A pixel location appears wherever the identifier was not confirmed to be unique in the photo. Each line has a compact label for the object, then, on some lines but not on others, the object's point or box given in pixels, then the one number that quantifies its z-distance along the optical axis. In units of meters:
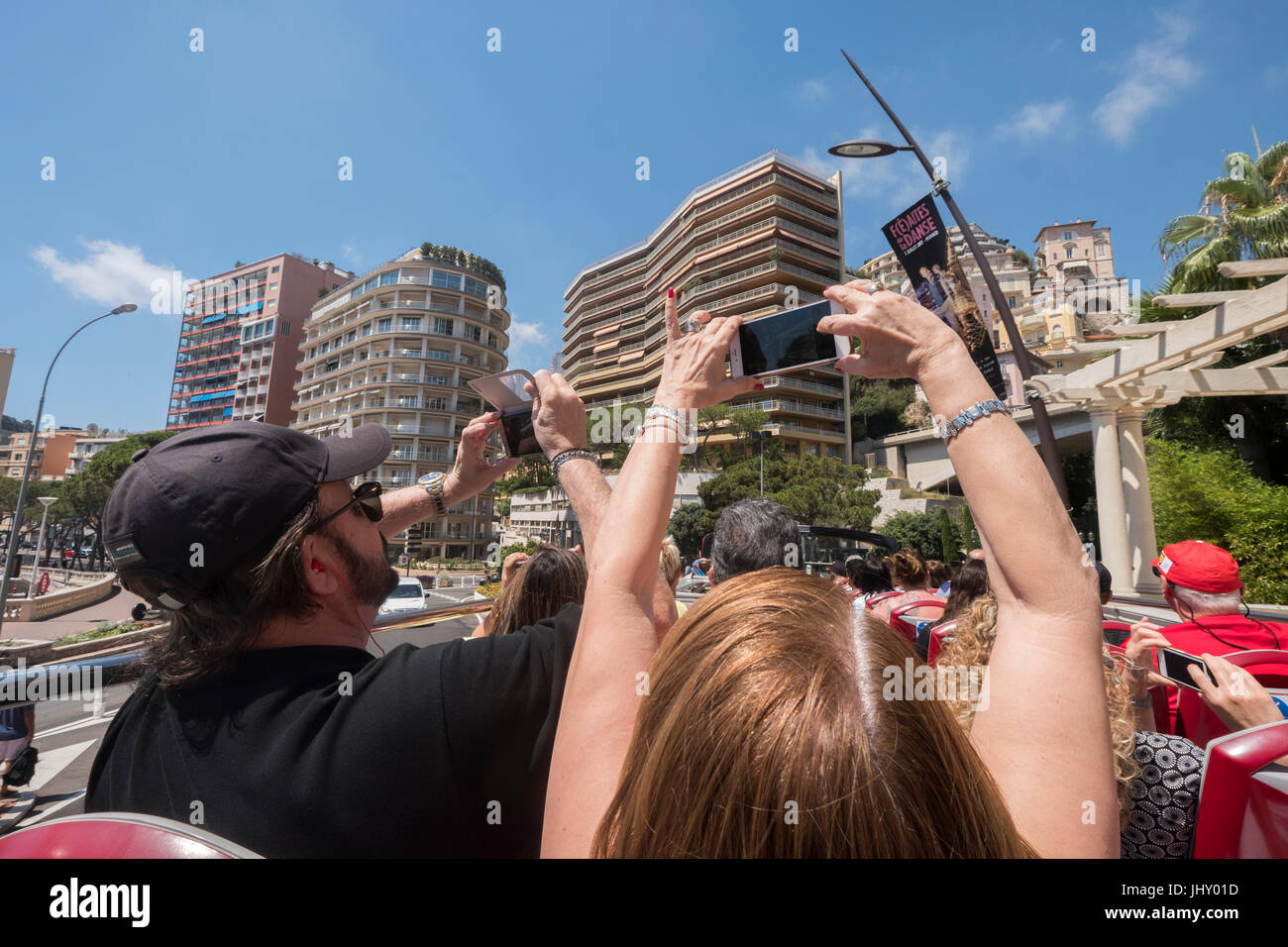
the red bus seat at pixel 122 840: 0.76
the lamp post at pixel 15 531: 13.75
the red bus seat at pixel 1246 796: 1.17
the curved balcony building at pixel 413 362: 61.78
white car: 15.97
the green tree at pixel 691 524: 43.47
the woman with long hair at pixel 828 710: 0.70
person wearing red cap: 2.50
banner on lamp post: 4.55
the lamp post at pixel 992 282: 6.93
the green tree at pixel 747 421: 52.94
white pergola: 8.66
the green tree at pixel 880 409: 69.56
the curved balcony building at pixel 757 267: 63.69
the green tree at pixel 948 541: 36.22
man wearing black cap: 0.98
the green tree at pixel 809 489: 41.47
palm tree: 13.81
